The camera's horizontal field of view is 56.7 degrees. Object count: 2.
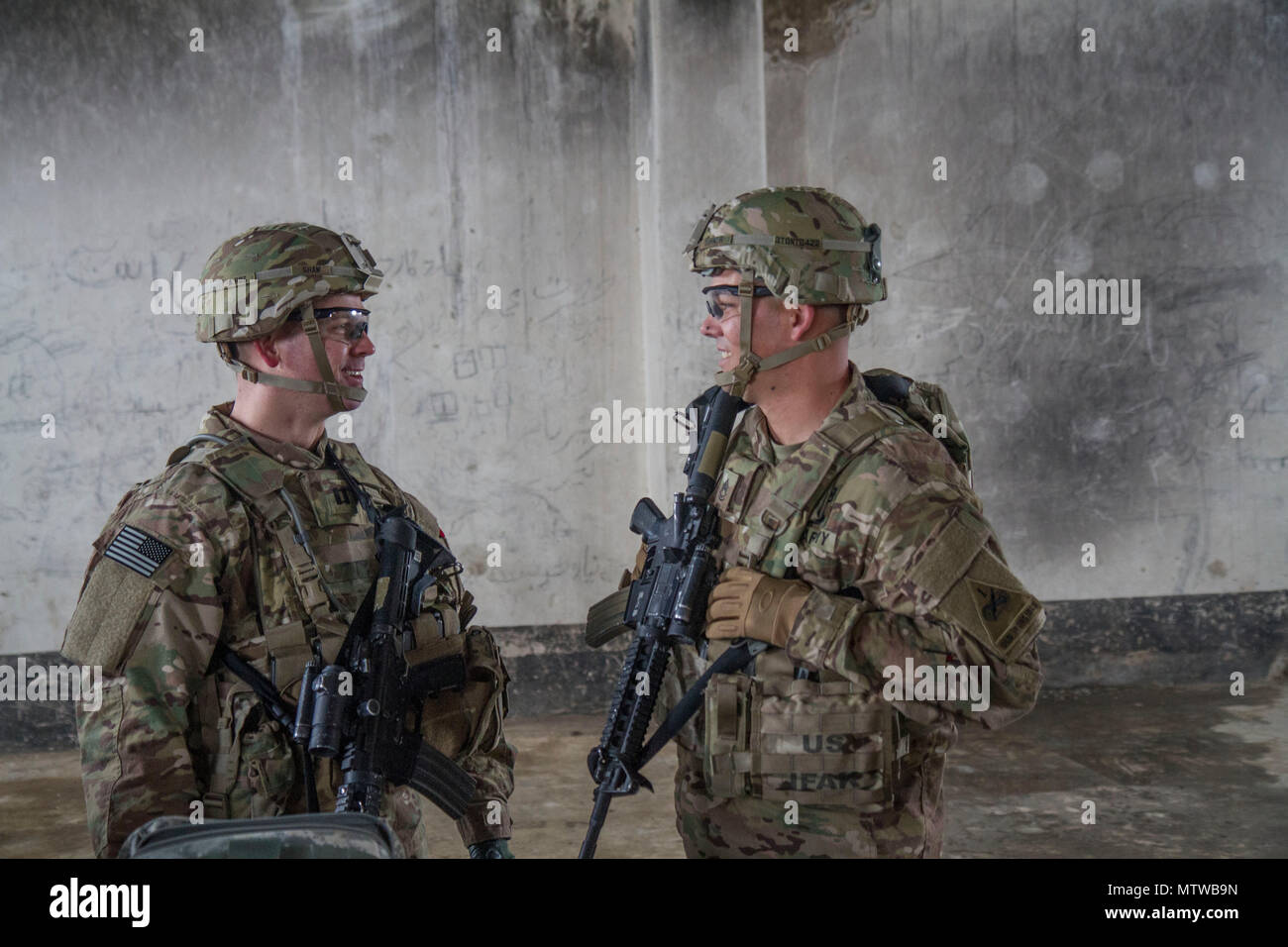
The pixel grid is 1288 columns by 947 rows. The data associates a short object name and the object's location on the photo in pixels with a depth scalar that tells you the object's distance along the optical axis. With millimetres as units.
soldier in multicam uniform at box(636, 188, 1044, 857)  2307
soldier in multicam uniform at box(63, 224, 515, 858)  2281
